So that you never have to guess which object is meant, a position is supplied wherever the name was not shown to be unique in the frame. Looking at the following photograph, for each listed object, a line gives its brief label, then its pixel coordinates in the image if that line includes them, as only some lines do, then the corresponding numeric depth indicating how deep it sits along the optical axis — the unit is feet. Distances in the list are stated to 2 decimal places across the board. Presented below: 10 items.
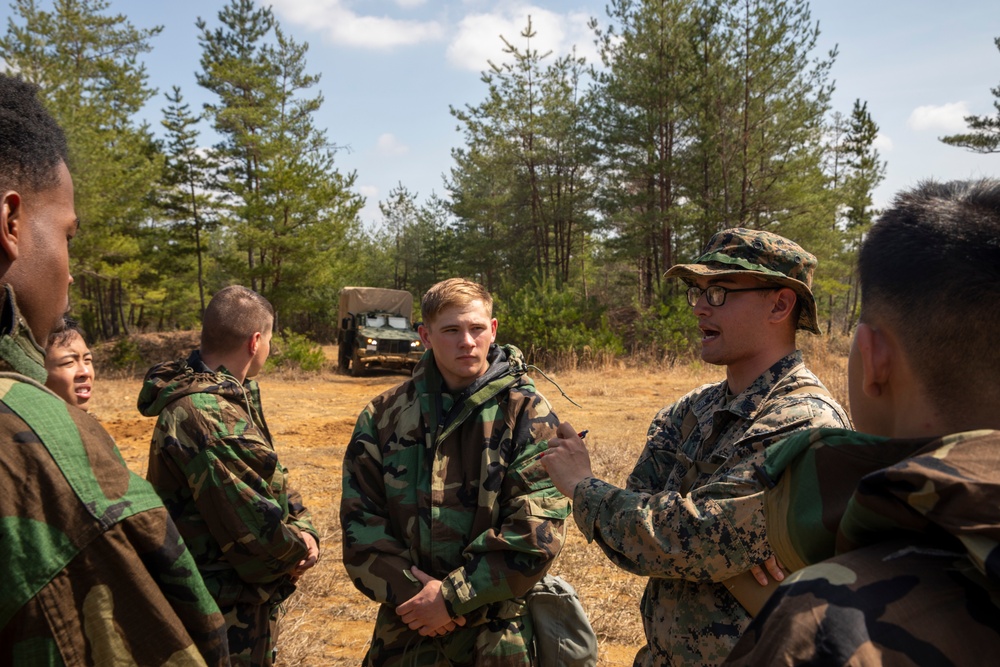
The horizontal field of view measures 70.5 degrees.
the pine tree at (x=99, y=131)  70.18
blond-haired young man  8.00
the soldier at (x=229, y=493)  8.65
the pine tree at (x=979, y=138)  74.43
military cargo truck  64.90
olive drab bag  8.28
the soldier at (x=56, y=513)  3.16
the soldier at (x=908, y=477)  2.67
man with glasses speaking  6.32
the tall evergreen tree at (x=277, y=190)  72.64
